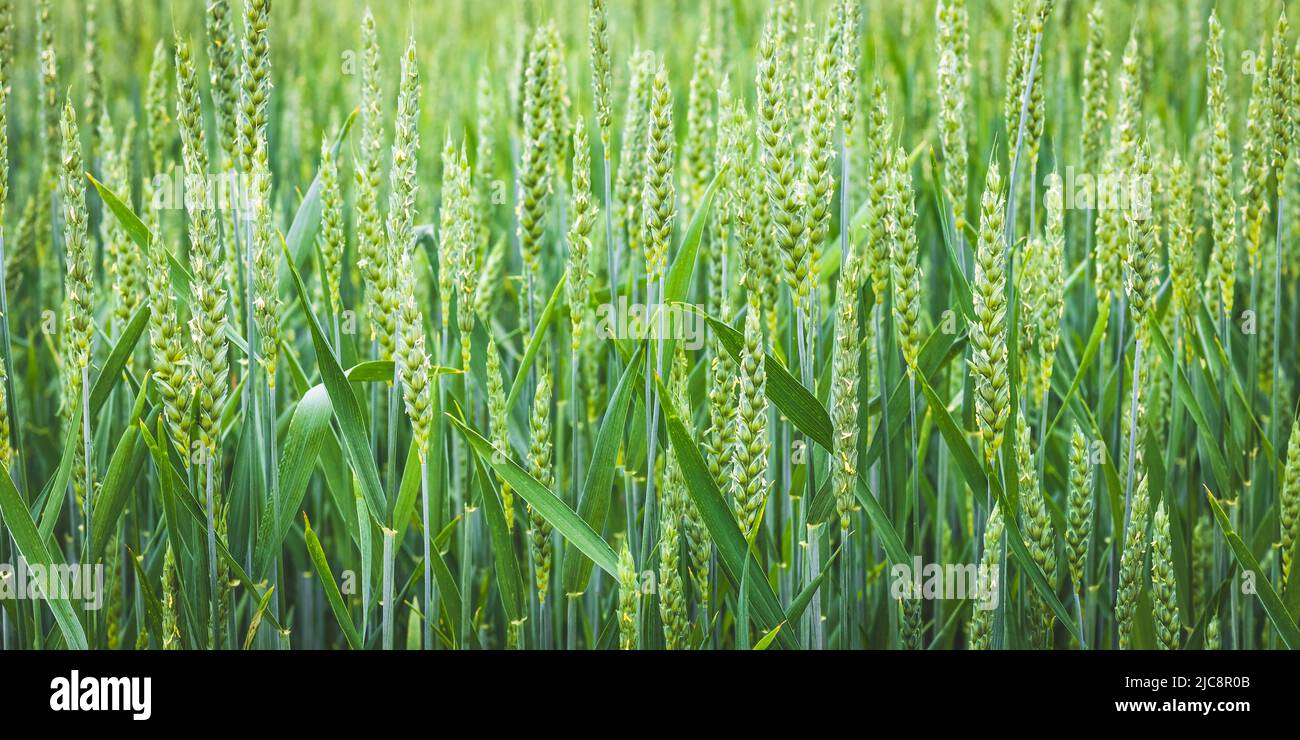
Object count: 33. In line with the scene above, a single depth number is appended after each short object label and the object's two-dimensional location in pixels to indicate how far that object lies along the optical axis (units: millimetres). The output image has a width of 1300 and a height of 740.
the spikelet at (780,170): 1163
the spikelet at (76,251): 1153
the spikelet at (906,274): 1178
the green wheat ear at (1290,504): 1215
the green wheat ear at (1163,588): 1200
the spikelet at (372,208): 1183
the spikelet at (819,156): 1163
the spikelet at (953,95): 1240
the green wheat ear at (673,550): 1169
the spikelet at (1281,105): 1229
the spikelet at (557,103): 1245
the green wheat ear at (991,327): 1153
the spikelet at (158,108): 1314
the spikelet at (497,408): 1195
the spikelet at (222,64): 1157
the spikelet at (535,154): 1205
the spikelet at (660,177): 1170
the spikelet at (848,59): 1195
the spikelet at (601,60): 1176
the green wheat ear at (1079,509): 1208
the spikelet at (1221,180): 1235
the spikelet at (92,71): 1357
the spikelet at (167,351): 1147
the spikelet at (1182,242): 1241
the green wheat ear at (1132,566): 1194
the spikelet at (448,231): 1182
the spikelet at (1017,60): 1225
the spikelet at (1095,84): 1289
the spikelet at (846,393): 1151
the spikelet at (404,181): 1147
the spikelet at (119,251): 1247
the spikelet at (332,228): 1210
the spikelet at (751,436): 1149
